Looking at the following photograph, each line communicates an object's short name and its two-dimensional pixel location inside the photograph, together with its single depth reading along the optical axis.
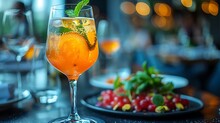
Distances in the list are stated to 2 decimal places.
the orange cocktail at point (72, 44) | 0.84
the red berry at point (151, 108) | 0.92
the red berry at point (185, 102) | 0.97
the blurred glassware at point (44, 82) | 1.12
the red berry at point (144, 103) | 0.93
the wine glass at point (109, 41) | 2.14
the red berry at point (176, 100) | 0.95
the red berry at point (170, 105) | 0.93
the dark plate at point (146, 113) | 0.86
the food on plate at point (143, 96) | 0.93
